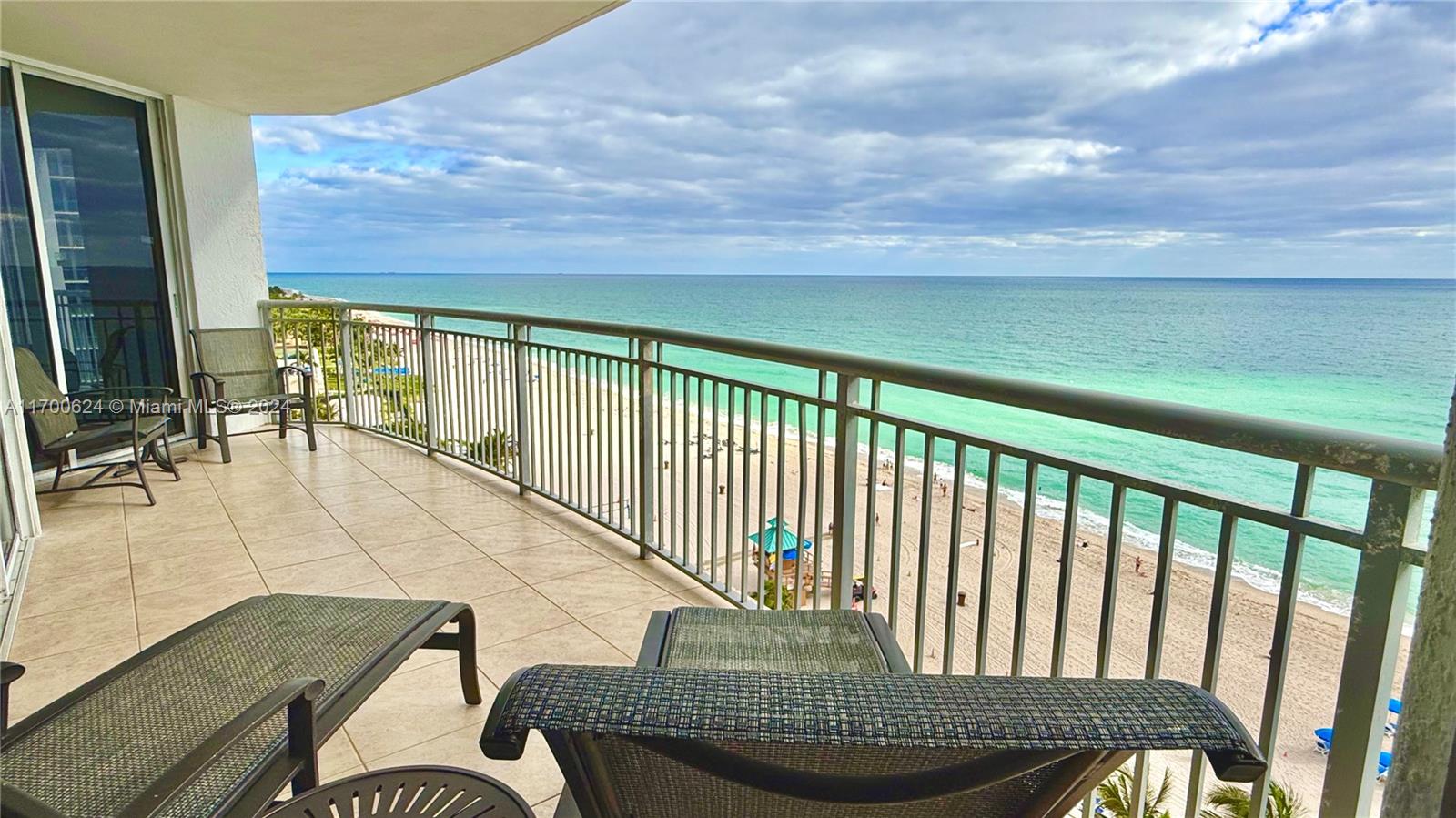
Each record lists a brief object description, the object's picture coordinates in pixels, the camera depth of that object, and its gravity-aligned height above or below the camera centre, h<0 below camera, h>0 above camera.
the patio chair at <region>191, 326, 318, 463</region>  5.04 -0.68
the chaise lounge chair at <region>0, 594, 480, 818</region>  1.12 -0.80
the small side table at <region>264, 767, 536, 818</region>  1.07 -0.77
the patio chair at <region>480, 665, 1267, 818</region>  0.55 -0.33
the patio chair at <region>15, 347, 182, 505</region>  3.67 -0.79
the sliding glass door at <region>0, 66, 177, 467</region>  4.25 +0.28
